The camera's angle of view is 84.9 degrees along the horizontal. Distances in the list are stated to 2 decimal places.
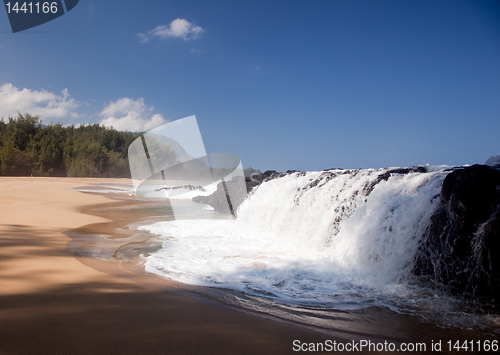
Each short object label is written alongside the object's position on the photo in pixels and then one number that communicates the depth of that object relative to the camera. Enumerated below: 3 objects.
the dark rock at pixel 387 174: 4.73
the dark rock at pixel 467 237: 2.68
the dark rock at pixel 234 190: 11.43
